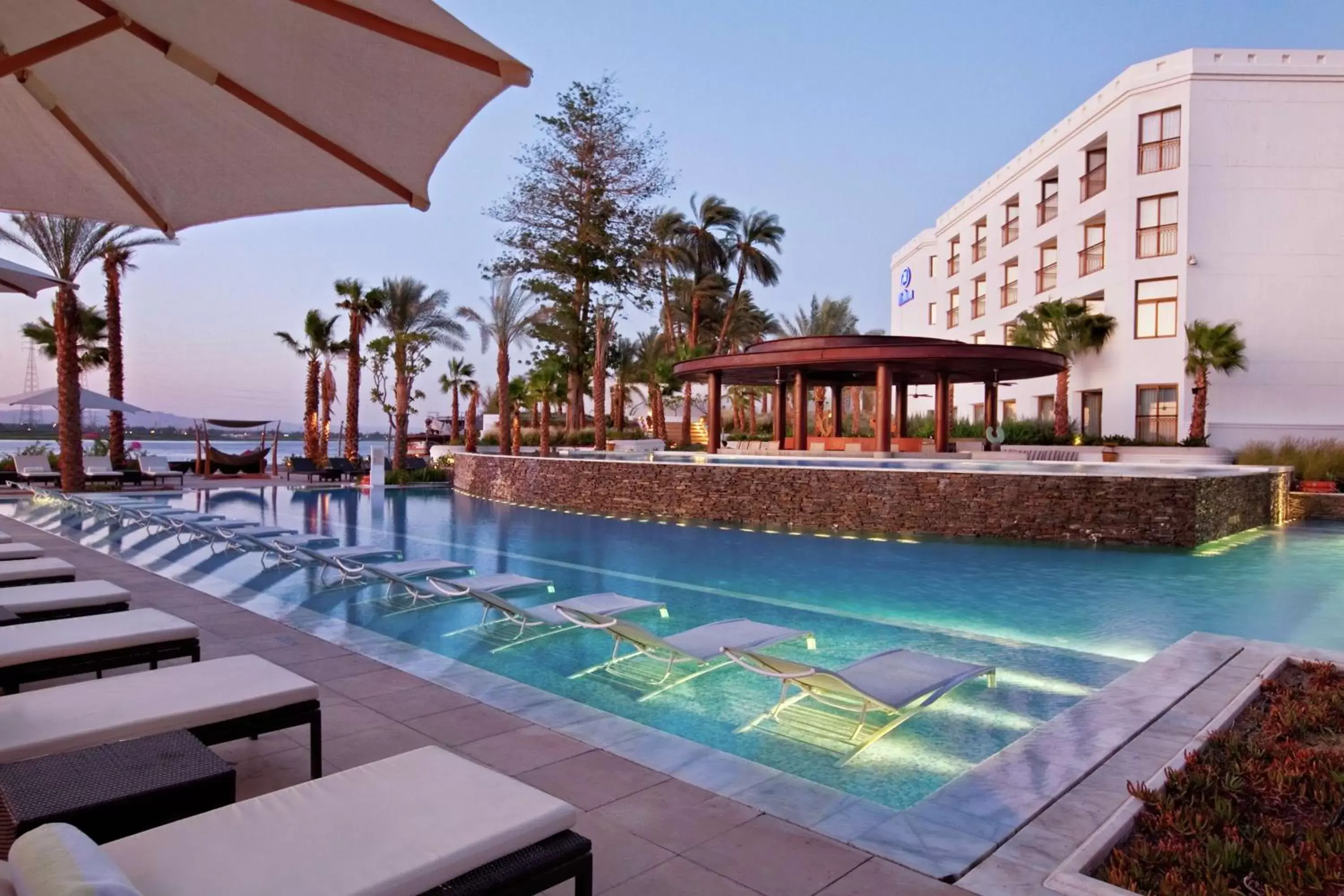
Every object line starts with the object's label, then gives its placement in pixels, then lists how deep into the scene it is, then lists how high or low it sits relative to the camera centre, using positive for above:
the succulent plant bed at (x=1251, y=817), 2.84 -1.52
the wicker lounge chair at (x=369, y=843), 2.12 -1.17
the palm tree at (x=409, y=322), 30.28 +4.17
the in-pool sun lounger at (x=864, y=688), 4.73 -1.53
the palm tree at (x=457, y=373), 45.09 +3.01
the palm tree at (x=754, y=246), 41.03 +9.34
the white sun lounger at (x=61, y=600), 5.36 -1.18
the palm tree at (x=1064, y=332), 26.73 +3.39
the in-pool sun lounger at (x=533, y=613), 6.97 -1.60
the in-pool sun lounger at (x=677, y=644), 5.77 -1.53
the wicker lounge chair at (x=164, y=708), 3.08 -1.16
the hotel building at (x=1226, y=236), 24.00 +6.06
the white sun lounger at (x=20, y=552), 7.54 -1.20
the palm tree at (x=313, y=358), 34.22 +2.92
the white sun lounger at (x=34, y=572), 6.40 -1.19
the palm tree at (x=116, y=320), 22.69 +3.12
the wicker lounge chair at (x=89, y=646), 4.16 -1.18
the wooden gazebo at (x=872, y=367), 20.34 +1.76
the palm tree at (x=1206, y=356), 23.33 +2.29
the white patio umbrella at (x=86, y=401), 20.39 +0.59
